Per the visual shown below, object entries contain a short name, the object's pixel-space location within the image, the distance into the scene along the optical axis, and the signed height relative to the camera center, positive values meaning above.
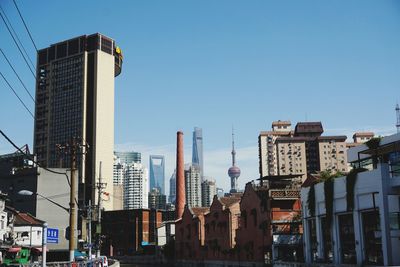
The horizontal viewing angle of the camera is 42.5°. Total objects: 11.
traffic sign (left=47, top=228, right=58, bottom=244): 24.67 -0.19
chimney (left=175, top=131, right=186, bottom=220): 110.94 +9.35
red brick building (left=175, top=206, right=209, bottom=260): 85.56 -0.94
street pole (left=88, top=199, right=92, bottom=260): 48.61 +0.35
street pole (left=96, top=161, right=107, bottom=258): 54.25 +0.45
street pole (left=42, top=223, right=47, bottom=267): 23.14 -0.35
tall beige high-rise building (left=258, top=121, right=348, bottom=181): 189.00 +27.10
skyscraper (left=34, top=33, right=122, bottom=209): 164.79 +43.43
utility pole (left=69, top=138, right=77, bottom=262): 32.81 +1.18
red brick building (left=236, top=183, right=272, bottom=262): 59.09 +0.11
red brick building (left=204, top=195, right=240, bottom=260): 71.81 +0.14
